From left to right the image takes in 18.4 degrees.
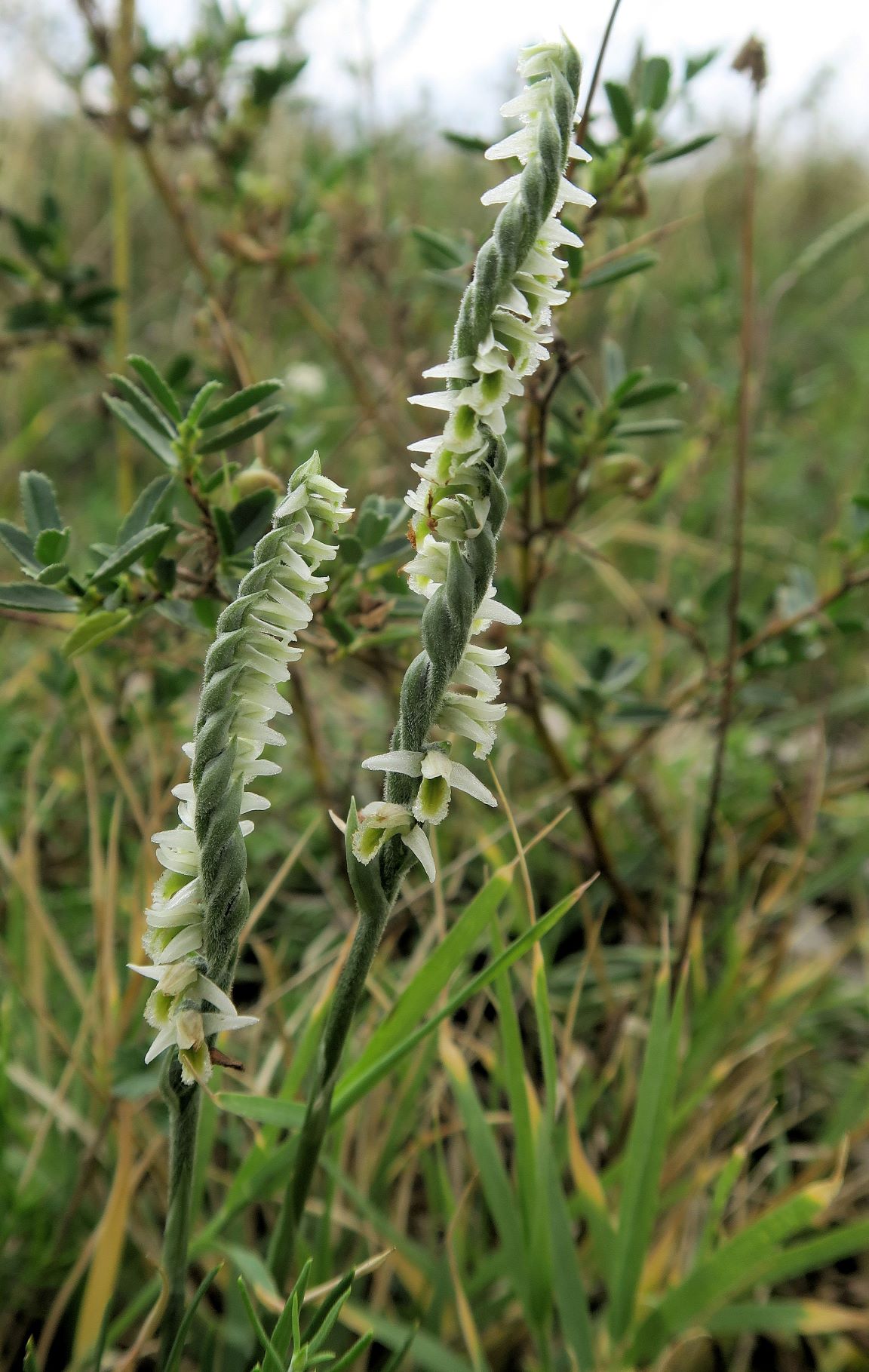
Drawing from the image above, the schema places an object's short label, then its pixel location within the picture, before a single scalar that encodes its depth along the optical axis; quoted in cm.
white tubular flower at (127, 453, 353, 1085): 22
